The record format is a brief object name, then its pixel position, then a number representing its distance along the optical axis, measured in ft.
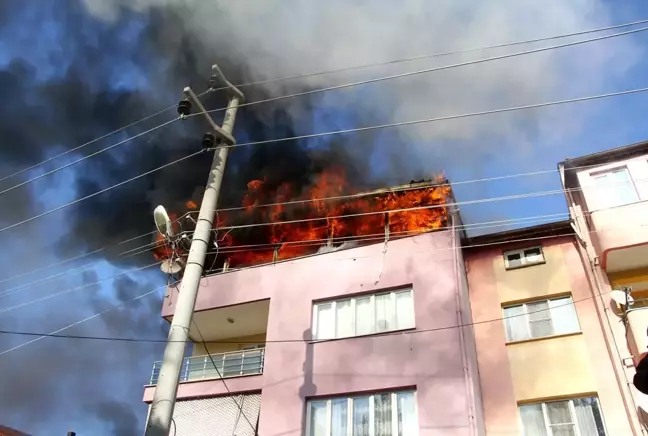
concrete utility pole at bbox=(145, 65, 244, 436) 23.62
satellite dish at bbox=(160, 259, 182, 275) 32.70
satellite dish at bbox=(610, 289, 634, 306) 46.09
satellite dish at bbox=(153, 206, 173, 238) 31.60
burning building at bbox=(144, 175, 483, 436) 44.80
